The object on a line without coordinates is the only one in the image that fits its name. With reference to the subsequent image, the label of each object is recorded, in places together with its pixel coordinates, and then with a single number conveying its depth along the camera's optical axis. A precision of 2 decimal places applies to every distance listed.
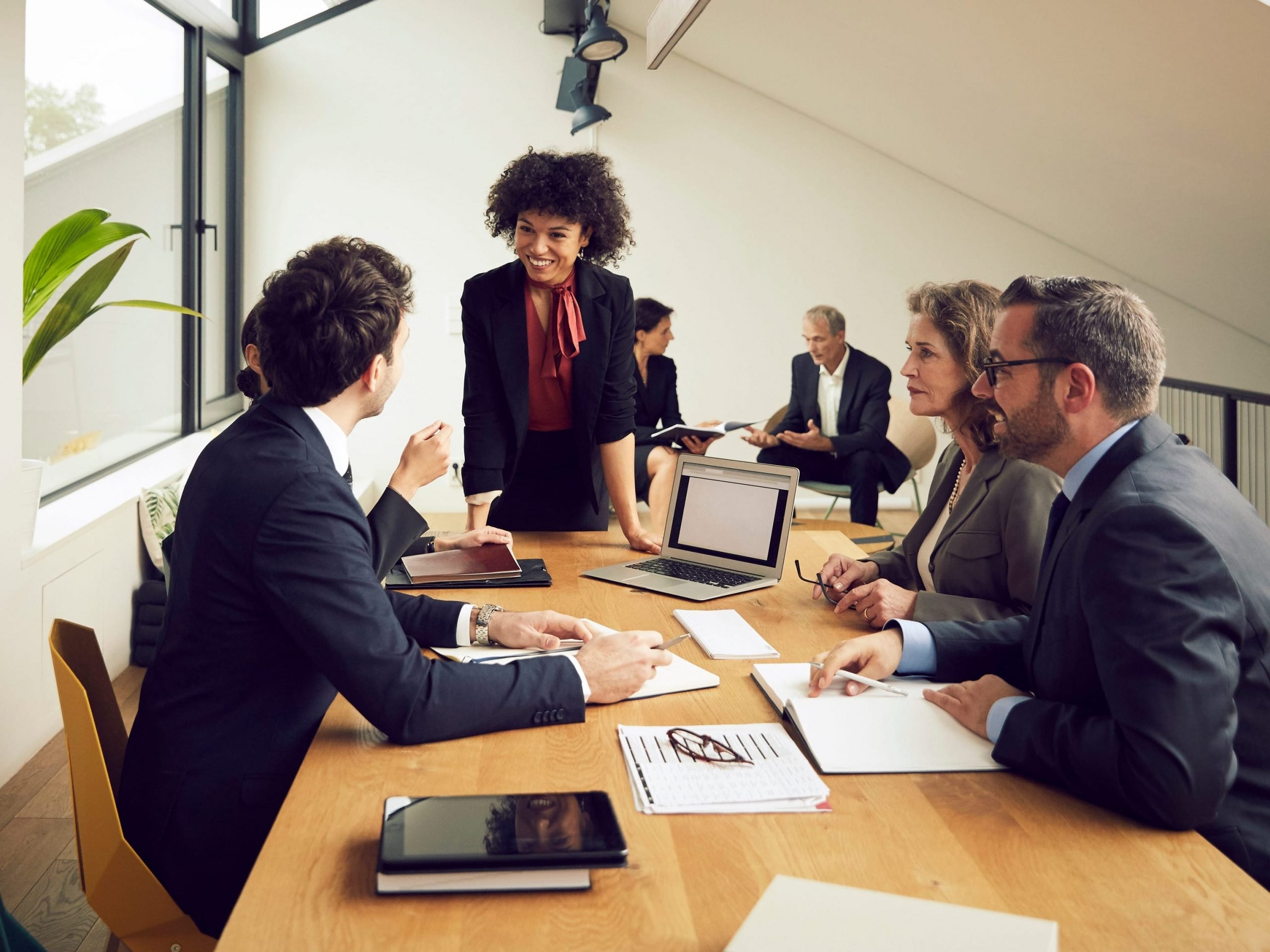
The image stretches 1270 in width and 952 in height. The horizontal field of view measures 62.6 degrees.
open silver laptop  2.28
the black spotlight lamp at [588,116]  6.09
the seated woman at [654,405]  5.25
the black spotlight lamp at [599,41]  4.64
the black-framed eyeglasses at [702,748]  1.32
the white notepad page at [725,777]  1.20
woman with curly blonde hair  1.89
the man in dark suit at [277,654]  1.34
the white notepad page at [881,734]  1.31
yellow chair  1.34
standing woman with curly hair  2.66
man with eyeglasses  1.14
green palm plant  2.82
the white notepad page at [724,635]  1.75
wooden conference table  0.96
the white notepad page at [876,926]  0.88
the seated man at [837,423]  5.51
